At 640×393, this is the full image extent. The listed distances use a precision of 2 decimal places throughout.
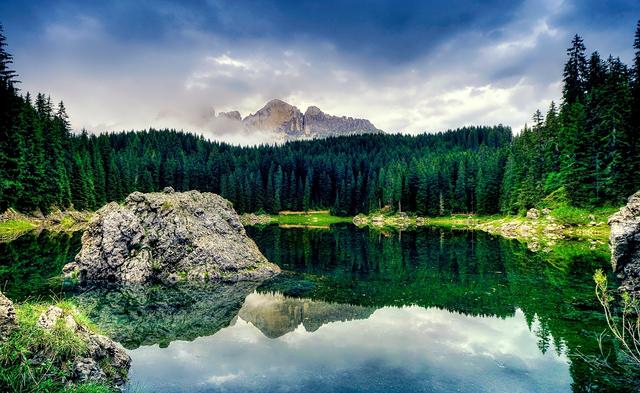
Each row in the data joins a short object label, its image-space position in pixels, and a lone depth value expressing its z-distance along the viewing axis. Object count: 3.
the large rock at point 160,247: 34.91
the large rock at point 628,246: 27.78
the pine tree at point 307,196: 162.93
